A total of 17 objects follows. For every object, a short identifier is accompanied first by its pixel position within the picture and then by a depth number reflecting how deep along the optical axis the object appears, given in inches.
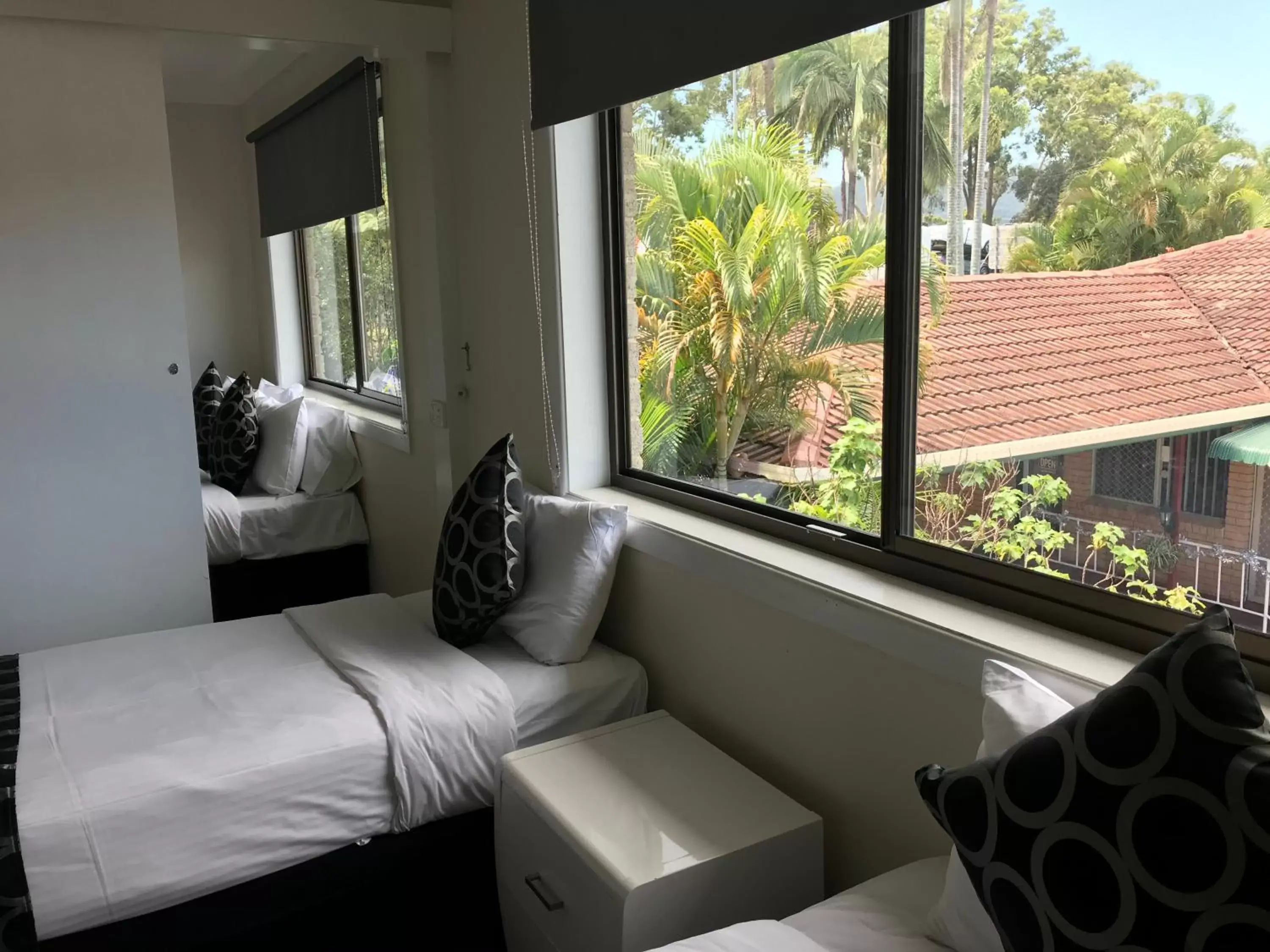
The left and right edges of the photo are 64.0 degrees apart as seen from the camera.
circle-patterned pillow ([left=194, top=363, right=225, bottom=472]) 174.9
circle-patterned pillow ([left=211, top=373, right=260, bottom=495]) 165.3
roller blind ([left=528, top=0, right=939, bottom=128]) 62.4
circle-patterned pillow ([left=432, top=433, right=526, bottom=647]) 92.0
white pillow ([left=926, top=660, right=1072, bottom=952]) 50.9
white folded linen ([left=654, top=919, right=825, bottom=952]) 54.5
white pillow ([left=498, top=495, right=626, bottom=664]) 91.7
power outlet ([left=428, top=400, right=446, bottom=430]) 127.4
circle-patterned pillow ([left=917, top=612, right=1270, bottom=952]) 38.0
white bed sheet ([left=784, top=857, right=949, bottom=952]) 54.4
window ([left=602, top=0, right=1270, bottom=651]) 53.7
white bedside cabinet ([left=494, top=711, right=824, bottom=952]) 63.7
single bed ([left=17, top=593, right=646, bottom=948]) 68.1
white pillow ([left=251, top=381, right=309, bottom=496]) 160.9
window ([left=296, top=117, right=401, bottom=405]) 170.1
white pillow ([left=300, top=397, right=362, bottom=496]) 161.6
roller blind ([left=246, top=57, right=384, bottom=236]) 138.7
